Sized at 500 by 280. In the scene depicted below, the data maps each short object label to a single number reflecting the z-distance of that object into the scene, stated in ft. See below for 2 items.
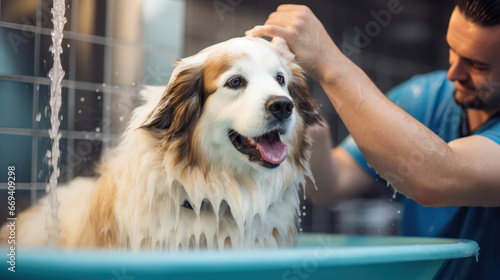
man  6.34
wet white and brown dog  6.09
